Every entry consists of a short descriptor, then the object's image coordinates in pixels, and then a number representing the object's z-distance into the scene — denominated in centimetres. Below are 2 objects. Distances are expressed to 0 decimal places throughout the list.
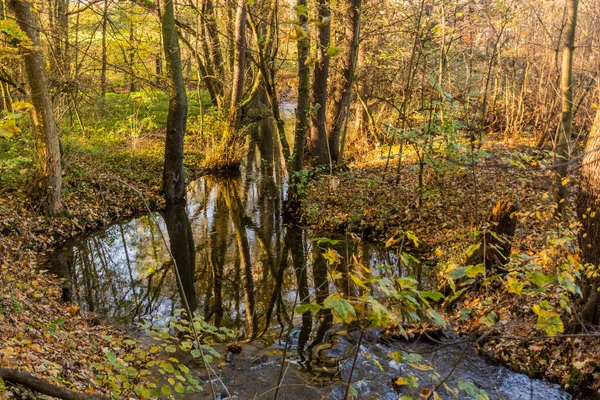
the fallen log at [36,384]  272
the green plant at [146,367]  371
